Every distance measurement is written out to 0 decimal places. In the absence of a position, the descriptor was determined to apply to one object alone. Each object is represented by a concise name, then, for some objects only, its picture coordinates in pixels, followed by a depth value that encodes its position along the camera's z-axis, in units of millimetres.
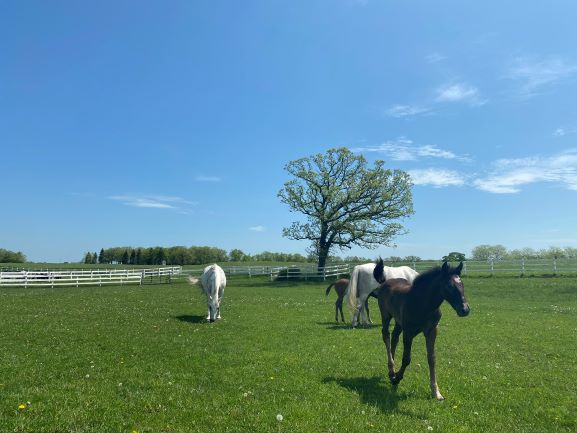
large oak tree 41969
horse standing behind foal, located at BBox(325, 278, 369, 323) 16225
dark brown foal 6689
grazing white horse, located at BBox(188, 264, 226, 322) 15367
